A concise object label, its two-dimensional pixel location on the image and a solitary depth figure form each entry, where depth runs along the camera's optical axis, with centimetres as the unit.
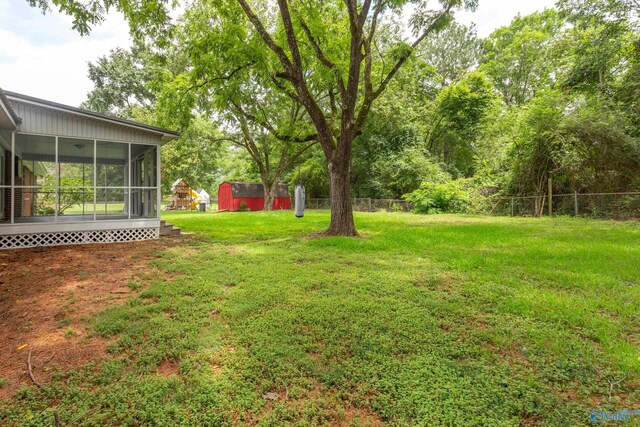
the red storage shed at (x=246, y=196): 2714
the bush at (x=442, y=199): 1792
